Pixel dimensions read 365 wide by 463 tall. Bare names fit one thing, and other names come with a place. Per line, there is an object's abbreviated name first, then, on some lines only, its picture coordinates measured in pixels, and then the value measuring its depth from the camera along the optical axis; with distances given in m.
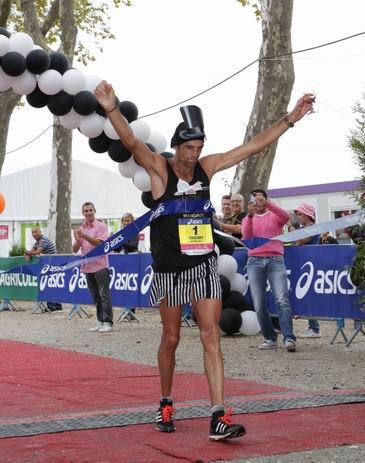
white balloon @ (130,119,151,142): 11.03
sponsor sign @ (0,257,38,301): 20.92
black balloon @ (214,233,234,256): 13.18
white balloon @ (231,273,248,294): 13.50
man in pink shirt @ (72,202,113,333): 14.92
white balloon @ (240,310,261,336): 13.29
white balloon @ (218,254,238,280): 13.28
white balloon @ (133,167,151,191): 10.77
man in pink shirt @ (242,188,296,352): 11.54
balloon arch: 10.34
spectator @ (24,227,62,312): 20.61
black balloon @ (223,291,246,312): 13.31
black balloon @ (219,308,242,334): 13.18
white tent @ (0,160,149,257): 38.06
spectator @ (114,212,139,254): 17.36
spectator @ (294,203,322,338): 12.80
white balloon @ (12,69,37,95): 10.48
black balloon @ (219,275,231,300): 13.23
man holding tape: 6.19
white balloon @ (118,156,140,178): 10.95
